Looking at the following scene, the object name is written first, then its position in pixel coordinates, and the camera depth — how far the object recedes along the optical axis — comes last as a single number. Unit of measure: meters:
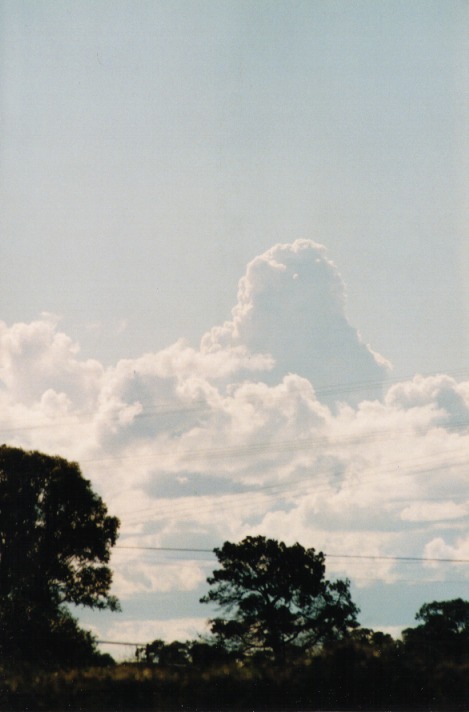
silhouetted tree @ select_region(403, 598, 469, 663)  55.03
